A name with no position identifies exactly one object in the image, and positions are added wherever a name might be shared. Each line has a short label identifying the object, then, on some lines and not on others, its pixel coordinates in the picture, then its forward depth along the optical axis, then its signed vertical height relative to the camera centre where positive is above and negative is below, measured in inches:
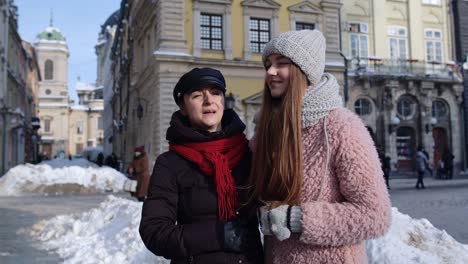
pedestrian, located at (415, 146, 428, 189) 766.5 -24.8
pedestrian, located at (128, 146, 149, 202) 521.3 -17.6
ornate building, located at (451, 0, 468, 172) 1208.7 +328.7
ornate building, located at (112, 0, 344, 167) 891.4 +249.7
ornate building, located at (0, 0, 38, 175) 1245.7 +231.8
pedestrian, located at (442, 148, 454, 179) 991.0 -26.0
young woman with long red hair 75.9 -2.4
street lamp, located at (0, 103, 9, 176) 1205.0 +93.3
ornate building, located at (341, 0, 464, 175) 1117.1 +199.7
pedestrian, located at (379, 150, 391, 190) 791.6 -20.9
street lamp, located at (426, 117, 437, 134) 1141.1 +78.0
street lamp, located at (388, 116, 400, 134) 1096.0 +73.9
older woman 83.6 -6.4
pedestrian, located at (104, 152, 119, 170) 1583.2 -15.4
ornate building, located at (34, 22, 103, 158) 3444.9 +391.7
